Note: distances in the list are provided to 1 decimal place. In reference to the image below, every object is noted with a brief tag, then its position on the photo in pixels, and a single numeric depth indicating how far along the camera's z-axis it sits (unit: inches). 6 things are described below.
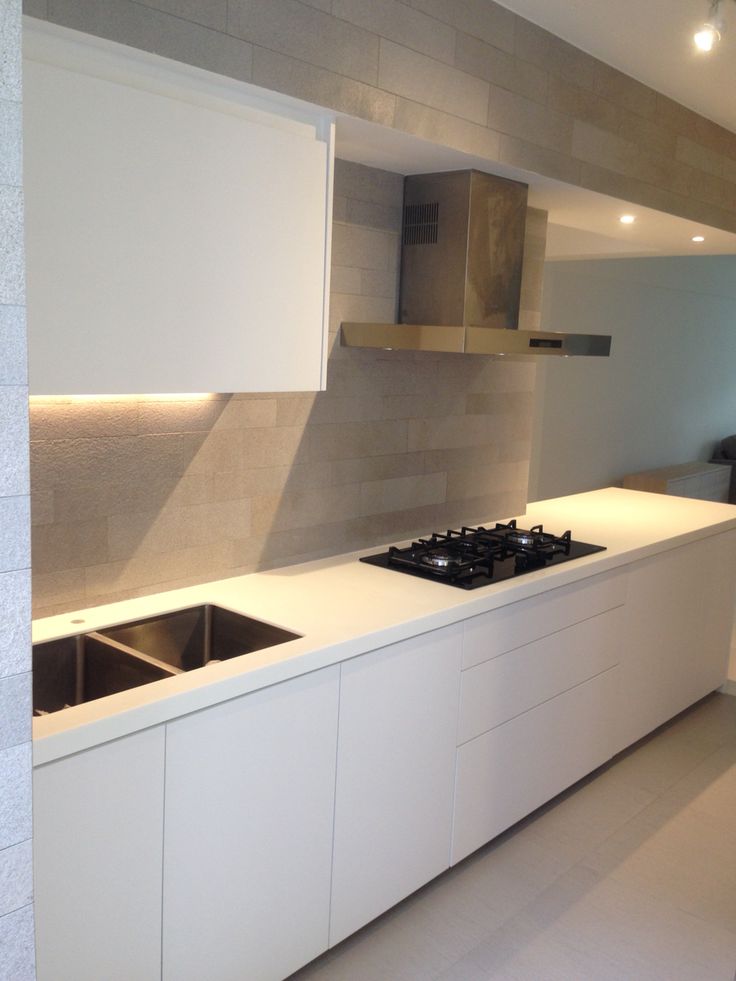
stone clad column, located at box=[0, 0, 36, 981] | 43.0
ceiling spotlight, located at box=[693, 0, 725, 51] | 97.3
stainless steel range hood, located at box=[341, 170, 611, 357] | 111.0
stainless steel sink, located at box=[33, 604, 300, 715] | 81.3
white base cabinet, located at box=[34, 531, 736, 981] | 67.1
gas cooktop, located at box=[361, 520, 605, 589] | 108.3
